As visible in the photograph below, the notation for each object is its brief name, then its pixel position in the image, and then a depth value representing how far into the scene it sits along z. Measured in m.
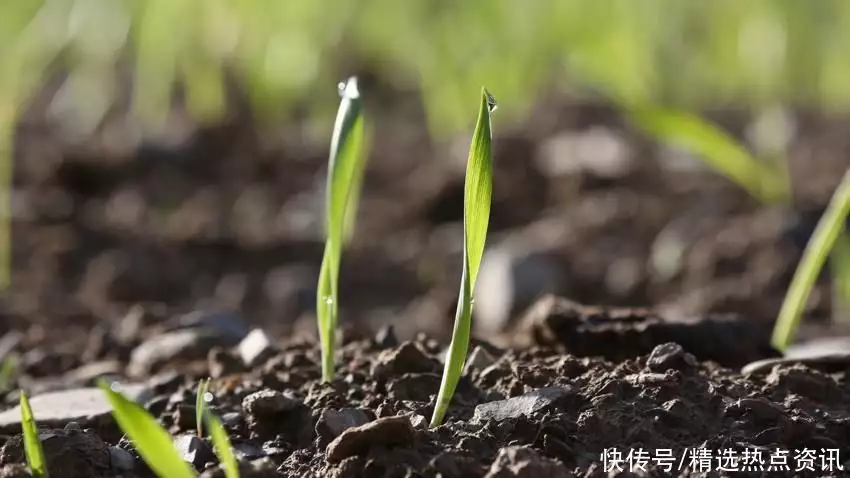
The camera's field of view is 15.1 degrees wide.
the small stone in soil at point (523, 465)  0.64
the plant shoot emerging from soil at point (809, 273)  0.72
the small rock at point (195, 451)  0.66
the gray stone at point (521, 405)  0.67
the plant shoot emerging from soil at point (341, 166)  0.68
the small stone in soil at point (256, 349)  0.74
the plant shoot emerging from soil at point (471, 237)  0.65
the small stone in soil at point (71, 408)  0.69
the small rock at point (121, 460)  0.67
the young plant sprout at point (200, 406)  0.66
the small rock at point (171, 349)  0.77
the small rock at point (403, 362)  0.70
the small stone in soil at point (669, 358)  0.69
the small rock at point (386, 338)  0.74
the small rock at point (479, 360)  0.71
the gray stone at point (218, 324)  0.78
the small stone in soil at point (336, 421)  0.67
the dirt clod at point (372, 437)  0.65
